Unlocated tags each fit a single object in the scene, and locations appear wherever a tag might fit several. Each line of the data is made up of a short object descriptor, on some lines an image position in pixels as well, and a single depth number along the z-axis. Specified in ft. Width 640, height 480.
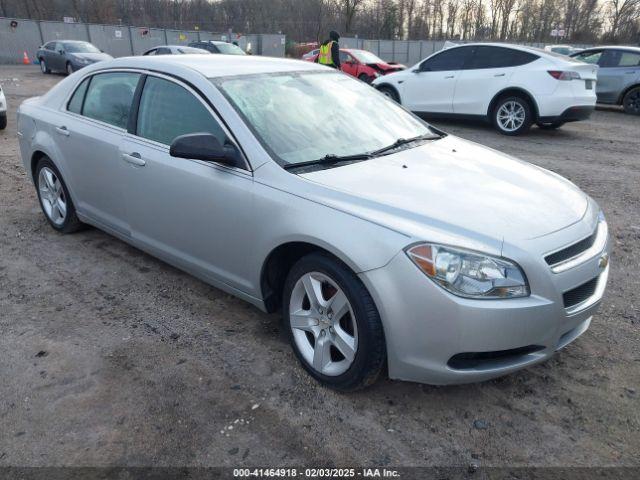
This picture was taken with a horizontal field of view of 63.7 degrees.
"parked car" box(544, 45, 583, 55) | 68.07
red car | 57.47
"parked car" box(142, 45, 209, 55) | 57.36
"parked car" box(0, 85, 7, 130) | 32.22
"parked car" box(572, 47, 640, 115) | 41.70
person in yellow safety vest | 40.01
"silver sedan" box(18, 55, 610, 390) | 7.55
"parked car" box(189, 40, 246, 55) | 65.57
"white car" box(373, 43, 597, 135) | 30.12
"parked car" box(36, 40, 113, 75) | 67.10
